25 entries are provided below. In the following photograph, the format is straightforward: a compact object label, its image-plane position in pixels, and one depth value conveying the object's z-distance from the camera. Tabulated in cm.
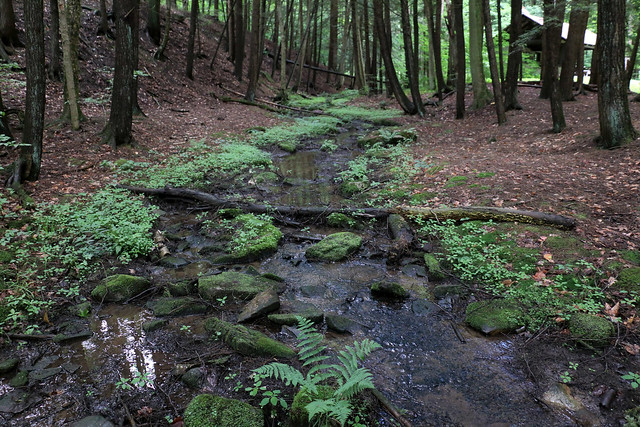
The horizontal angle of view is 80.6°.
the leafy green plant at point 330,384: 268
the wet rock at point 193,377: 342
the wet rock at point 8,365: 342
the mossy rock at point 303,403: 289
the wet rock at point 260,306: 452
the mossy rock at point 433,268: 545
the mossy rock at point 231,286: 496
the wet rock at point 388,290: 508
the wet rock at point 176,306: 459
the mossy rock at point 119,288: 478
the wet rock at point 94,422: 291
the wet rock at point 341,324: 439
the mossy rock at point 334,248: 620
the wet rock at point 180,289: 502
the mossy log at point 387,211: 614
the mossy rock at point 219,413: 288
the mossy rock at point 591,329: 385
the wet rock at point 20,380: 328
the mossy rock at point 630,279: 439
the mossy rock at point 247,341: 383
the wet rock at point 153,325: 425
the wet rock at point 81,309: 442
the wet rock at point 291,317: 444
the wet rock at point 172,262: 583
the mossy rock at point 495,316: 426
